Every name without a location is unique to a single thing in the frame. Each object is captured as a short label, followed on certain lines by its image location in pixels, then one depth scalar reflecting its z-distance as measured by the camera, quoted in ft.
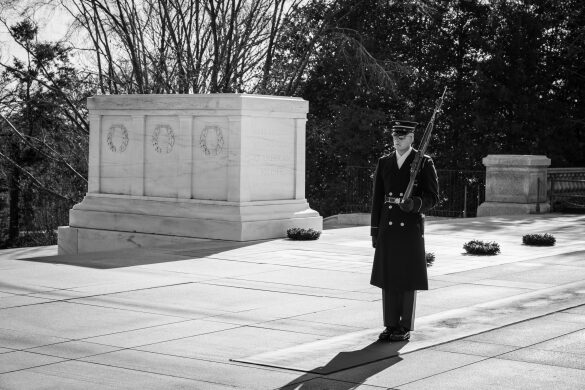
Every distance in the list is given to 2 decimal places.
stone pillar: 75.51
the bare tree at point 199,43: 93.45
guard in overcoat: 25.61
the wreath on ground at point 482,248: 45.68
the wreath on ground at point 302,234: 51.39
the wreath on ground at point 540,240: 50.06
